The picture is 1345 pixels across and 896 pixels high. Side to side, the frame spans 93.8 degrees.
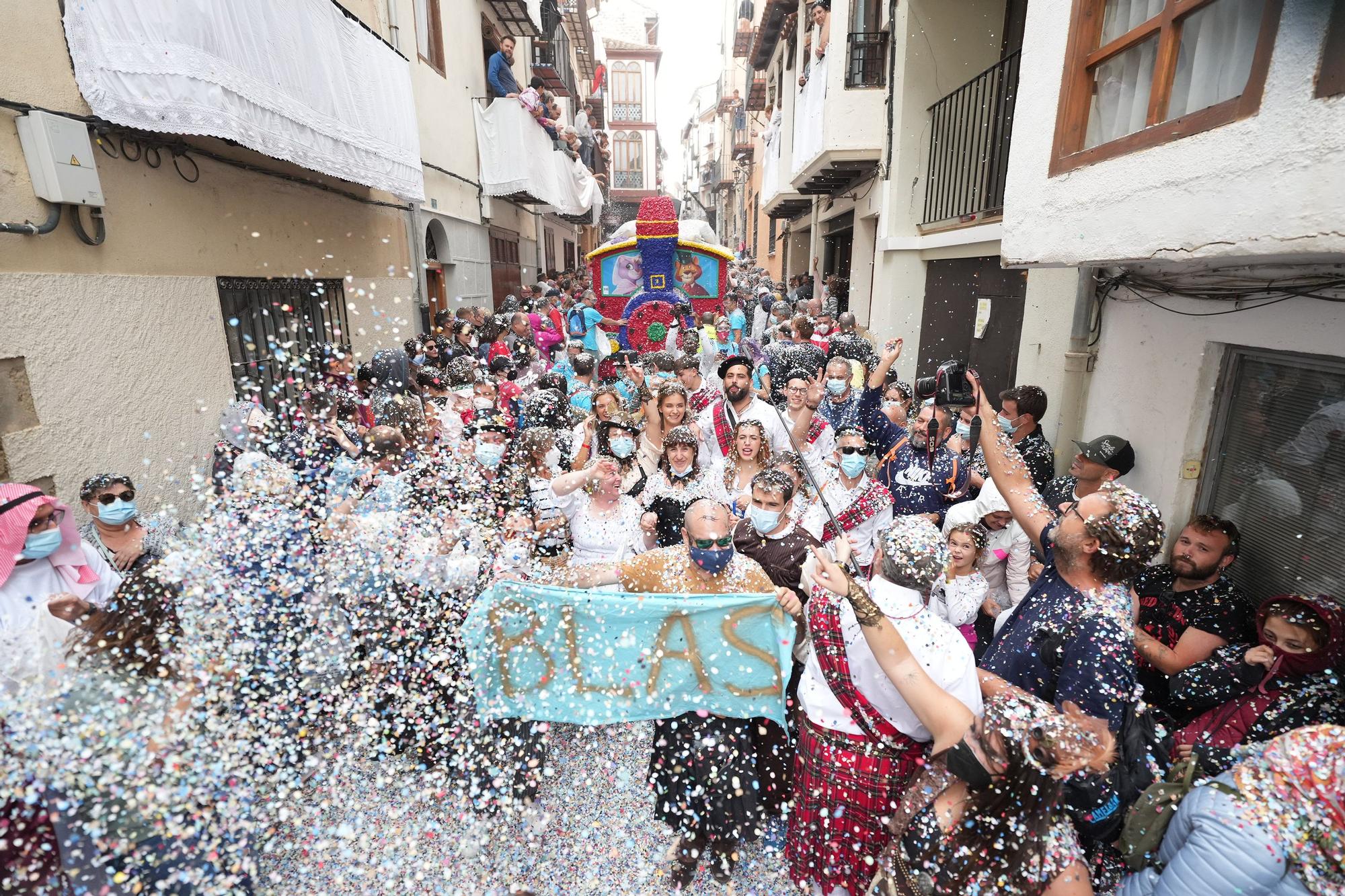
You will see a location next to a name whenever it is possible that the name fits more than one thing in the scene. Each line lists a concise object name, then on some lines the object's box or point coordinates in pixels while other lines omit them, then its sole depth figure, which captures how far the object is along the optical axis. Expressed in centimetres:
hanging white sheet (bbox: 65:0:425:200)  379
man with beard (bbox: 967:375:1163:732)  202
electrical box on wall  350
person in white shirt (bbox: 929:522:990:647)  311
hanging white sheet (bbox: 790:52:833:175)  987
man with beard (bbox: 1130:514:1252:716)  271
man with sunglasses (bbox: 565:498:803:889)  266
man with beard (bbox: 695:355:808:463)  464
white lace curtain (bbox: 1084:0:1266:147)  263
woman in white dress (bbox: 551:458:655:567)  345
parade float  1093
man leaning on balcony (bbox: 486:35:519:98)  1291
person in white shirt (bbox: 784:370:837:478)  457
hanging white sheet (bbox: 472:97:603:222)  1205
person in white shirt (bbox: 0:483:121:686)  236
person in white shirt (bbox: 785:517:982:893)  196
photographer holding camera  403
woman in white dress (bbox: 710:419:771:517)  401
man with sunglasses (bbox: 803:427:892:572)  370
